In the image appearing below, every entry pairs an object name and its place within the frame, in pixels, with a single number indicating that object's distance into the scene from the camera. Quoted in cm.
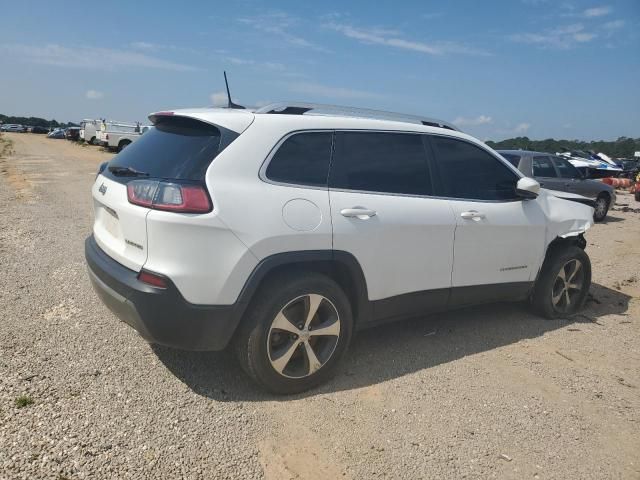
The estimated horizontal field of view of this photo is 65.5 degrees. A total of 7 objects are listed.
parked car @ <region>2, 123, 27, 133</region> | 8066
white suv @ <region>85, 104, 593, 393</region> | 277
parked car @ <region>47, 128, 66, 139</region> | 6095
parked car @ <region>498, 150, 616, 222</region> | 1088
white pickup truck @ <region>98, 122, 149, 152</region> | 2869
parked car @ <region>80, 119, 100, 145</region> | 3839
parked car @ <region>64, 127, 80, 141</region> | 5137
